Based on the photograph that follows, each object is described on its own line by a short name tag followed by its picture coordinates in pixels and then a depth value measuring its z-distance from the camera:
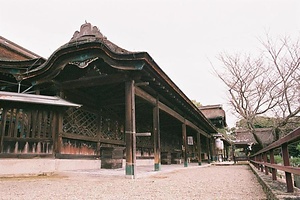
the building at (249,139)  24.41
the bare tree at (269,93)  12.75
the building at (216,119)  21.42
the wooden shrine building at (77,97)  5.71
